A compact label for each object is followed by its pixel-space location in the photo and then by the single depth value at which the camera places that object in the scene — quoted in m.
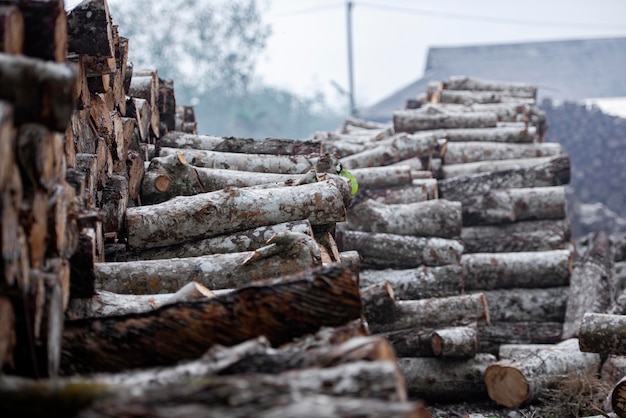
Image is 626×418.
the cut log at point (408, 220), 15.91
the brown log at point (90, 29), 9.27
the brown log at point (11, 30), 5.57
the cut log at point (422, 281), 14.77
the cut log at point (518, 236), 17.34
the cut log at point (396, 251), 15.27
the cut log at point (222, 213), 10.09
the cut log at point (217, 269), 8.87
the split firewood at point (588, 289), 15.25
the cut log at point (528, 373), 12.45
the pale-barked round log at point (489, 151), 21.30
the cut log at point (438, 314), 13.39
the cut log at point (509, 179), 18.48
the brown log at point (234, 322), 6.29
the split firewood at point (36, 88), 5.23
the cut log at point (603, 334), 11.47
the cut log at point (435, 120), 22.83
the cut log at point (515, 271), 16.11
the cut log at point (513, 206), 18.14
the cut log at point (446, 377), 12.82
